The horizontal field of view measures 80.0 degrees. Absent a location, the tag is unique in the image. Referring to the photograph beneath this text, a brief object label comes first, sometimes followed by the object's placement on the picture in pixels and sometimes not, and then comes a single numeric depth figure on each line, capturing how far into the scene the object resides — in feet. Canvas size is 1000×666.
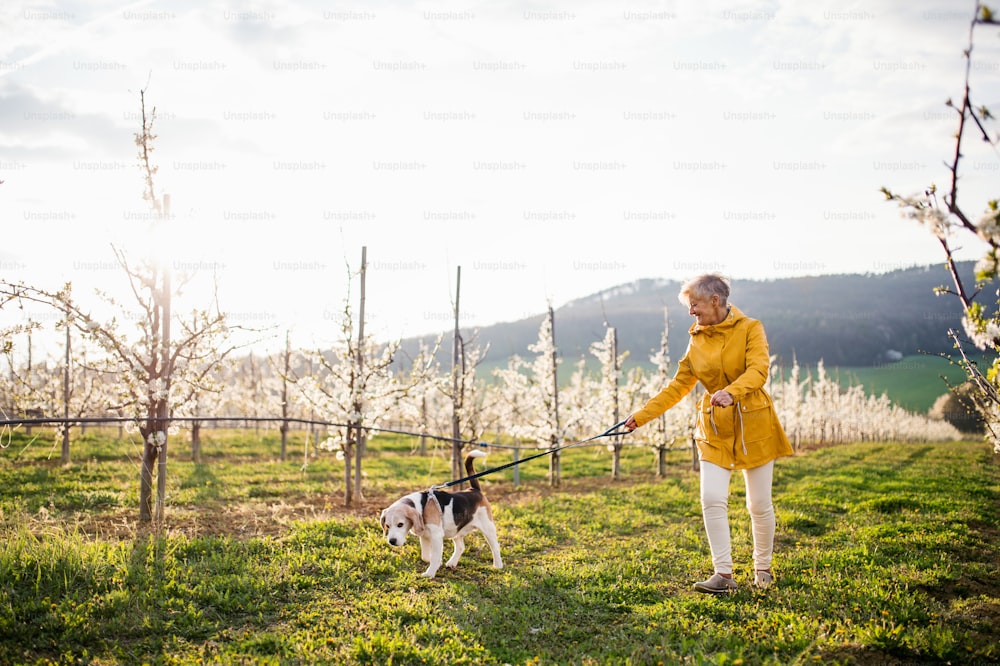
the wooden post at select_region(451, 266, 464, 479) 48.26
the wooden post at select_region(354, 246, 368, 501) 36.40
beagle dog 20.06
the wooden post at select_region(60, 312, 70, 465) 52.19
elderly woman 17.11
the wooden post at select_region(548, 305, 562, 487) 53.57
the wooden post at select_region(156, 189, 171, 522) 26.66
